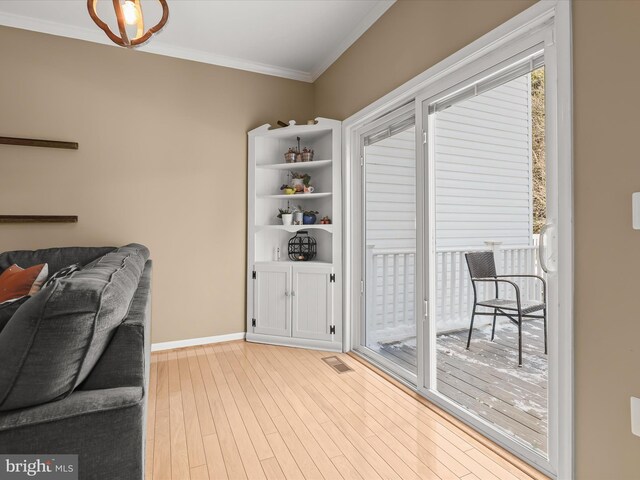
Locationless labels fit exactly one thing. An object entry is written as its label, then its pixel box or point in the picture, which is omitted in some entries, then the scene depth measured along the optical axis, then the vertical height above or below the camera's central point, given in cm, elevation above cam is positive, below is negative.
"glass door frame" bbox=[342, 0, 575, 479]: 144 +40
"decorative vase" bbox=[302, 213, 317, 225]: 349 +26
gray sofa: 88 -40
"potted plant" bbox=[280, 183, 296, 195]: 348 +55
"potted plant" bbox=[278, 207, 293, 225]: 347 +28
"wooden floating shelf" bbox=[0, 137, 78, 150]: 277 +81
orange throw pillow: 213 -24
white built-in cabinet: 326 -4
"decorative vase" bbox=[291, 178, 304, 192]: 352 +60
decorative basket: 361 -2
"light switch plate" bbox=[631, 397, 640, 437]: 123 -59
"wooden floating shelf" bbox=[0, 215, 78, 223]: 277 +19
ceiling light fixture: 148 +96
